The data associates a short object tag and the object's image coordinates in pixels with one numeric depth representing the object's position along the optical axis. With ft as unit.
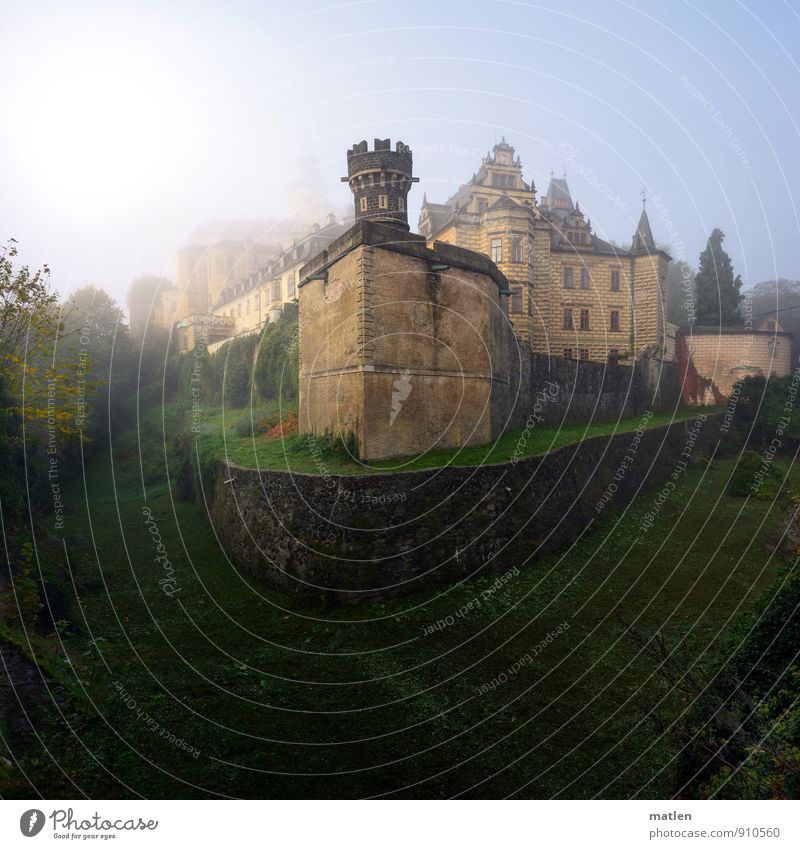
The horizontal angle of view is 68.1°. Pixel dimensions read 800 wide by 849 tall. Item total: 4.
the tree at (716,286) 161.68
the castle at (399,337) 63.77
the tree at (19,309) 54.08
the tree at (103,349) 115.75
